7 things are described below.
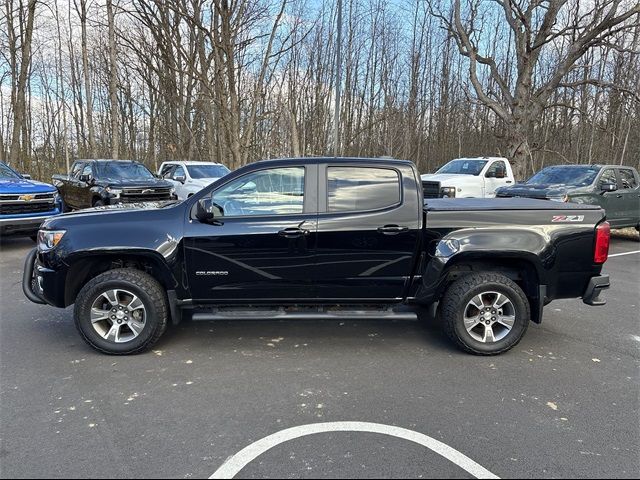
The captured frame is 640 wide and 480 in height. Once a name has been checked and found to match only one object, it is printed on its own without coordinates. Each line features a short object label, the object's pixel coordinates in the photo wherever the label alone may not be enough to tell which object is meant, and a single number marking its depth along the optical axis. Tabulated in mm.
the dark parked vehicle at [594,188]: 10398
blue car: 8703
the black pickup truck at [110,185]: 11938
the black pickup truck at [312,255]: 4168
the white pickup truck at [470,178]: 13177
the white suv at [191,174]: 13922
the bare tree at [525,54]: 17031
